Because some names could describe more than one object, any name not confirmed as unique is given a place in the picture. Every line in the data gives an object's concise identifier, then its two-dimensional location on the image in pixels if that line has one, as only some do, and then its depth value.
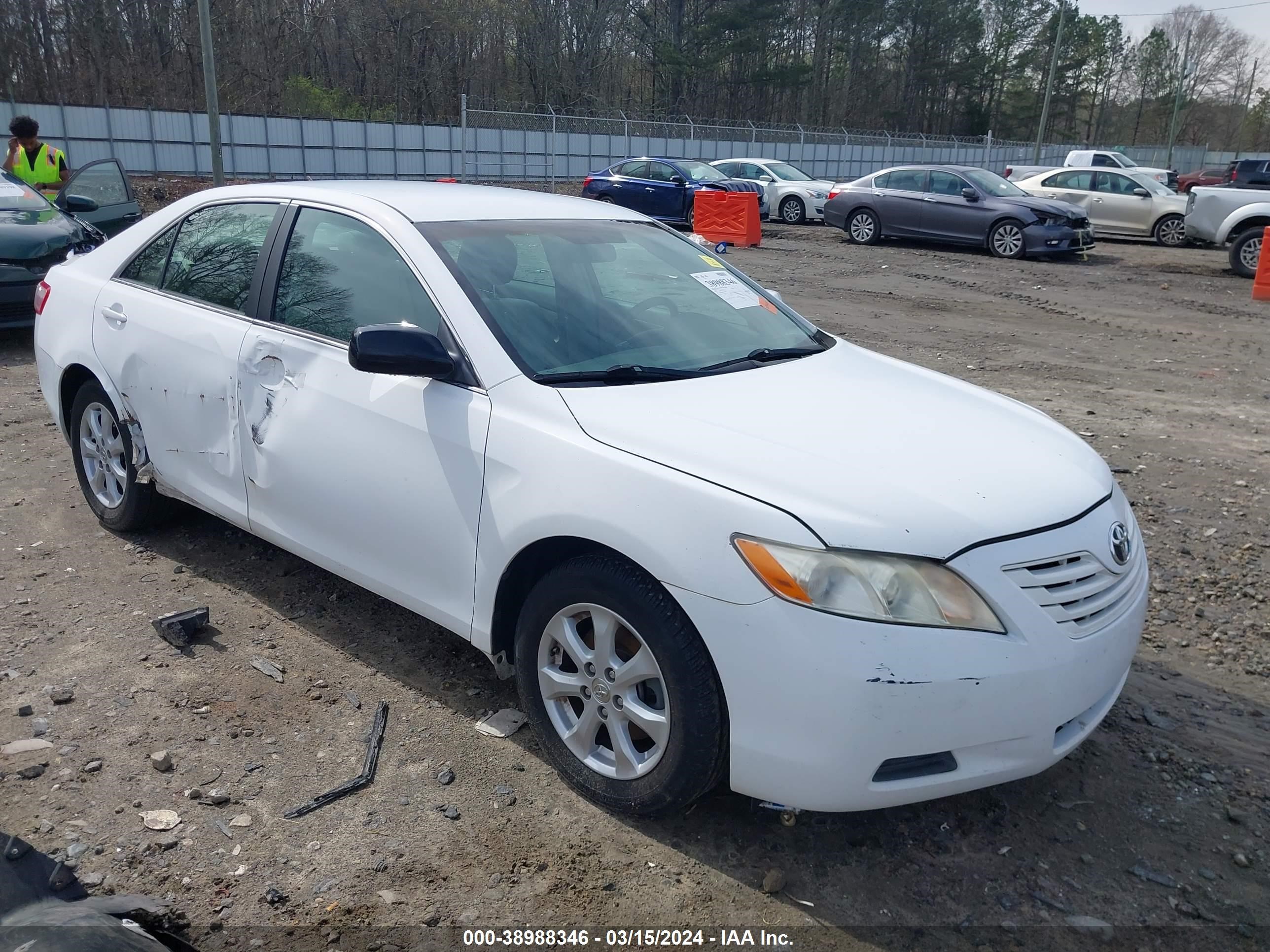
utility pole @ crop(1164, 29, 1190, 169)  58.75
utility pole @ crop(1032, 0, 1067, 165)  37.47
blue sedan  22.25
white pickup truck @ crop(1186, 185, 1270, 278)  16.17
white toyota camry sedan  2.44
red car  34.31
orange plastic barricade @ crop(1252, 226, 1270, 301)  13.91
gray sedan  17.88
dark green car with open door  8.54
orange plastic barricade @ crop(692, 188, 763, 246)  18.84
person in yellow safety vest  10.77
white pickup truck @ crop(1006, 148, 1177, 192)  27.67
